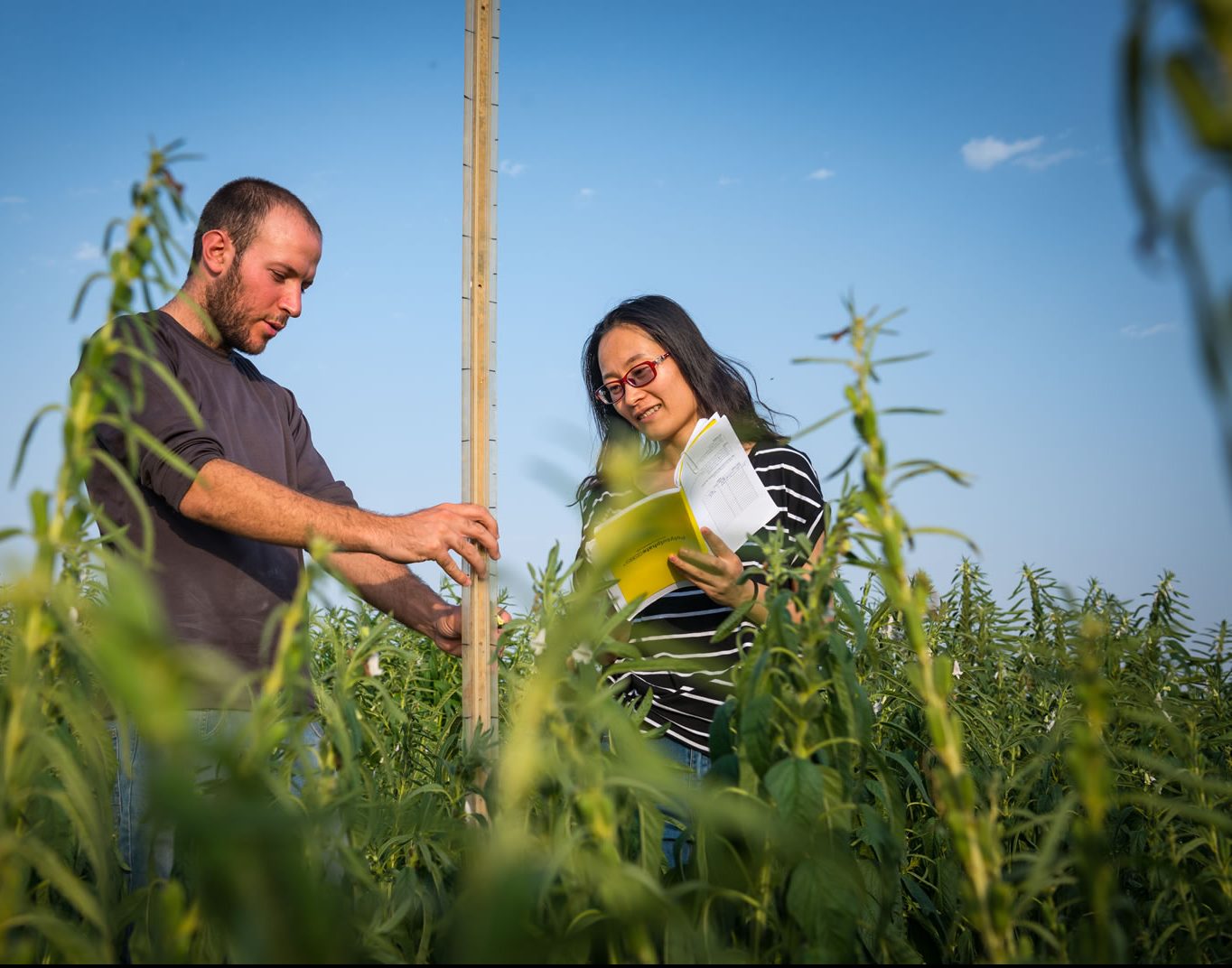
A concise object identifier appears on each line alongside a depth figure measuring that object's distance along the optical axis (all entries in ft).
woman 8.54
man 8.10
